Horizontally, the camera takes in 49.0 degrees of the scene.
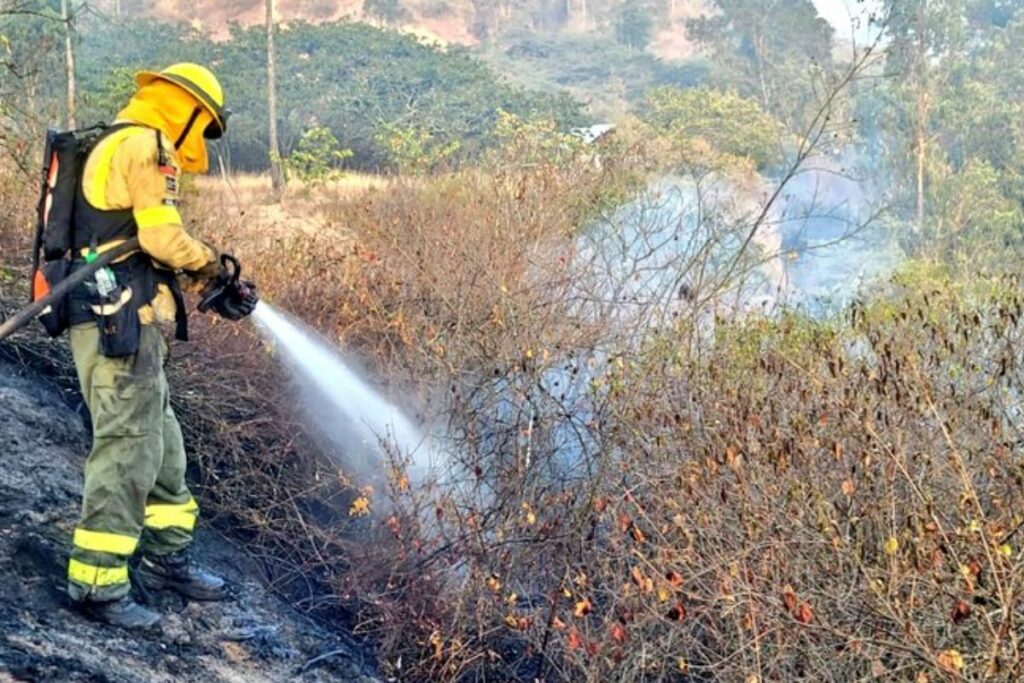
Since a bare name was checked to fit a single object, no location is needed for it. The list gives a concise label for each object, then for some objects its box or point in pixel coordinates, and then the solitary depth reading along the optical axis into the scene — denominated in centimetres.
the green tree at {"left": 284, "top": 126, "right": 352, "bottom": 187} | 1916
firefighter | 369
